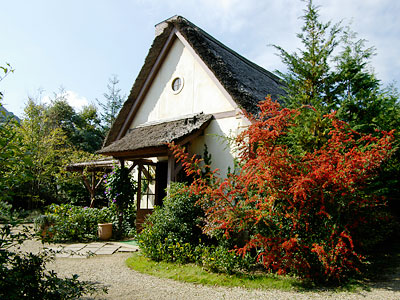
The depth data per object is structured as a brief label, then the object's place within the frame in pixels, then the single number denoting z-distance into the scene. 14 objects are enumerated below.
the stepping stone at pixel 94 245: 7.56
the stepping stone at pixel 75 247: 7.18
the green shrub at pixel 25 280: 2.56
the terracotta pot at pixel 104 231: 8.39
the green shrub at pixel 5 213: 2.62
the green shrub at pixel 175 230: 5.87
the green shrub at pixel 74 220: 8.19
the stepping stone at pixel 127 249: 7.07
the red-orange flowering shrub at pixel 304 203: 4.33
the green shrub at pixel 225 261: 5.02
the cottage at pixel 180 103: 7.76
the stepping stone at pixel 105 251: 6.86
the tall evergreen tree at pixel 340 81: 6.00
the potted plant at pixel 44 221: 8.38
